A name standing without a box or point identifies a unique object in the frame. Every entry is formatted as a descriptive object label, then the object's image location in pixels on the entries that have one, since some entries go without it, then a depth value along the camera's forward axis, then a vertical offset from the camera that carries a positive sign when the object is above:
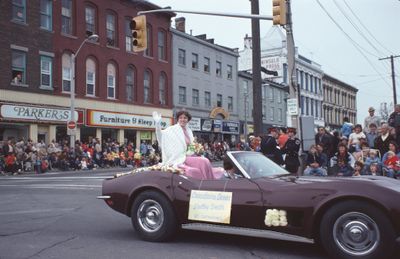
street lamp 26.57 +2.57
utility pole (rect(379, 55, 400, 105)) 40.65 +5.37
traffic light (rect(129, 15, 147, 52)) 15.55 +3.66
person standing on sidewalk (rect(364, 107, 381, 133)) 14.94 +0.74
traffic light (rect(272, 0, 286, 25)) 14.11 +3.86
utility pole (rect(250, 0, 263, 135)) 15.46 +2.33
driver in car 6.17 -0.35
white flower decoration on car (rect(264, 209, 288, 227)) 5.50 -0.86
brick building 26.42 +4.74
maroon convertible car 5.06 -0.73
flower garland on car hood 6.52 -0.34
